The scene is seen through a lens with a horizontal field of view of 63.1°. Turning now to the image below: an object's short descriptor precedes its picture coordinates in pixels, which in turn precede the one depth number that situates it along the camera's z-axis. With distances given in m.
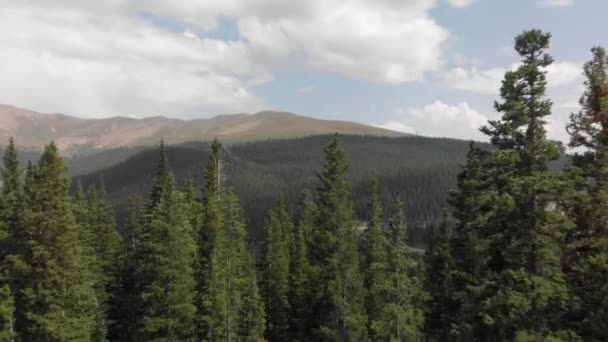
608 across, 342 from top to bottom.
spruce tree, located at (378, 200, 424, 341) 32.00
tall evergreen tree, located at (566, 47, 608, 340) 18.48
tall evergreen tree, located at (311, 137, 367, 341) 36.47
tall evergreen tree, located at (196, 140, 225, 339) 38.91
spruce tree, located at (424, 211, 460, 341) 34.38
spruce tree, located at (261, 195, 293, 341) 55.09
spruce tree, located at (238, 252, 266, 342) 45.06
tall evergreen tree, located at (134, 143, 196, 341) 34.09
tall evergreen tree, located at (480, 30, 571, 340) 18.66
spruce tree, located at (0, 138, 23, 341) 28.12
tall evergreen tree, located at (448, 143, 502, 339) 20.45
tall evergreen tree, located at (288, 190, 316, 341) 44.27
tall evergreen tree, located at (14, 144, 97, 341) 27.77
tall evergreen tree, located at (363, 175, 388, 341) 33.25
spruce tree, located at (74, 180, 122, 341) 45.47
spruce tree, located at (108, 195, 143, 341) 49.62
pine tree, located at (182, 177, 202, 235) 42.03
